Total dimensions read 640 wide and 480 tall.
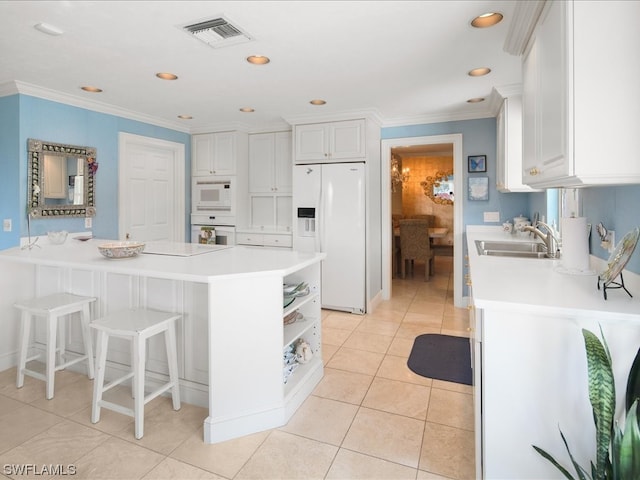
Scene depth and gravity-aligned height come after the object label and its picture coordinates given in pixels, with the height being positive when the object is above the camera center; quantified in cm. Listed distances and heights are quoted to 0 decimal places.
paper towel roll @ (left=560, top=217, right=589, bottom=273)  196 -7
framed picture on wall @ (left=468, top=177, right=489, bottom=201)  430 +47
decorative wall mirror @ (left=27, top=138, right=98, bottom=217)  346 +50
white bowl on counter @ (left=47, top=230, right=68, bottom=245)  319 -6
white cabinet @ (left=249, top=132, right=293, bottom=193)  501 +91
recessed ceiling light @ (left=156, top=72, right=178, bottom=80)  309 +127
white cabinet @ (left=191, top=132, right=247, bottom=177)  502 +105
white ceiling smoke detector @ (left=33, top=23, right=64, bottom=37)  227 +123
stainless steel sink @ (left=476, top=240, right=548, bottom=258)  294 -16
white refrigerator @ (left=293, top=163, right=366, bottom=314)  425 +7
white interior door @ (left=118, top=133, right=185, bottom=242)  437 +52
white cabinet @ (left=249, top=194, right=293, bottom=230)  511 +26
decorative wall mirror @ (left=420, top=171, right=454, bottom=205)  834 +95
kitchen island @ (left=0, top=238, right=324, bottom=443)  198 -47
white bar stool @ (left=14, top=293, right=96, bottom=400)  236 -60
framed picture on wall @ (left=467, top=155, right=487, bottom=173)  430 +76
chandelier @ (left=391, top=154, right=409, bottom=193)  710 +107
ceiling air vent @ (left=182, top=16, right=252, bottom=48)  224 +123
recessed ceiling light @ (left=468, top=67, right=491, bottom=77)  295 +125
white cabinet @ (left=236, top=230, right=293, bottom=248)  477 -11
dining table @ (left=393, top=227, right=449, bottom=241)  650 -6
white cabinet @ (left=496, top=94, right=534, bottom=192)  316 +72
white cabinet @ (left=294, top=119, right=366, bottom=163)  419 +101
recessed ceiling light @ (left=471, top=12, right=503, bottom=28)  214 +121
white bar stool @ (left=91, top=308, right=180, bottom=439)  197 -63
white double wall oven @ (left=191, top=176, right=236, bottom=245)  507 +28
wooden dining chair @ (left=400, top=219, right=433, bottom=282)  600 -18
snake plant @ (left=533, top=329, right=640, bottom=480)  108 -50
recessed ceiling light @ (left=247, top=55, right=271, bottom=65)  273 +125
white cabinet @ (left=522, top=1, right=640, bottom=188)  129 +48
